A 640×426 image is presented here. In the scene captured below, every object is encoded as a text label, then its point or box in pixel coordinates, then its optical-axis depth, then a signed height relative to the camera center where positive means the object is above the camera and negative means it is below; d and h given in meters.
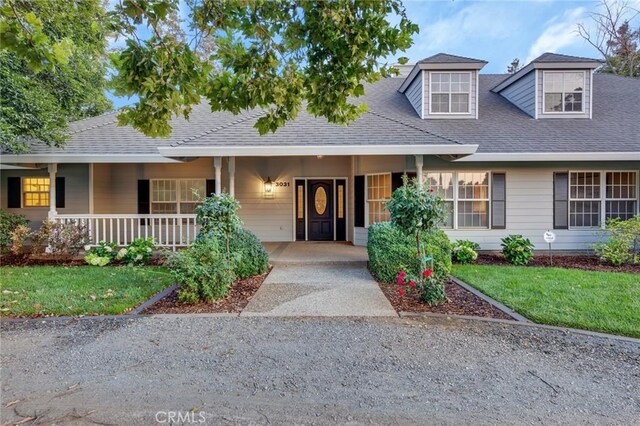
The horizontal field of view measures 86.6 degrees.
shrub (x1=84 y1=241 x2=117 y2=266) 7.91 -1.04
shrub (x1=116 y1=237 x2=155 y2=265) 8.14 -1.01
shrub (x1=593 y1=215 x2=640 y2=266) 7.96 -0.80
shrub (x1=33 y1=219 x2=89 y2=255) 8.20 -0.66
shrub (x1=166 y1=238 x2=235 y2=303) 5.07 -0.93
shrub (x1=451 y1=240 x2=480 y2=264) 8.26 -1.03
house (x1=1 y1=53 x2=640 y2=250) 8.45 +1.30
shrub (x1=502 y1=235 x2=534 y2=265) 8.10 -0.95
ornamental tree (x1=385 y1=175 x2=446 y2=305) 5.04 -0.13
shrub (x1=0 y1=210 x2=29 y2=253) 8.54 -0.36
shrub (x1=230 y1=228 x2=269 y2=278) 6.66 -0.88
